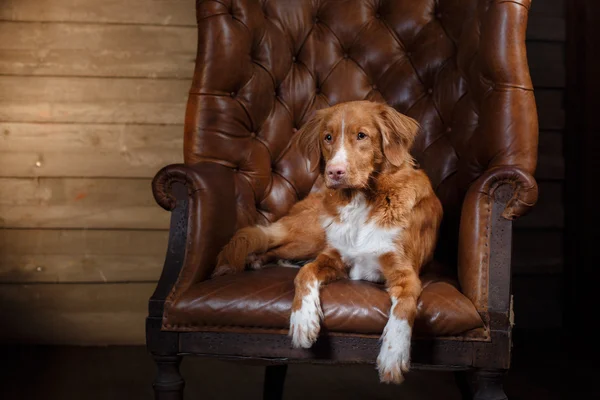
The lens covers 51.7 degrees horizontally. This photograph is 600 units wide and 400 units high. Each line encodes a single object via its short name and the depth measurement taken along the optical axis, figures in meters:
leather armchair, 1.81
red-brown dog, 2.10
